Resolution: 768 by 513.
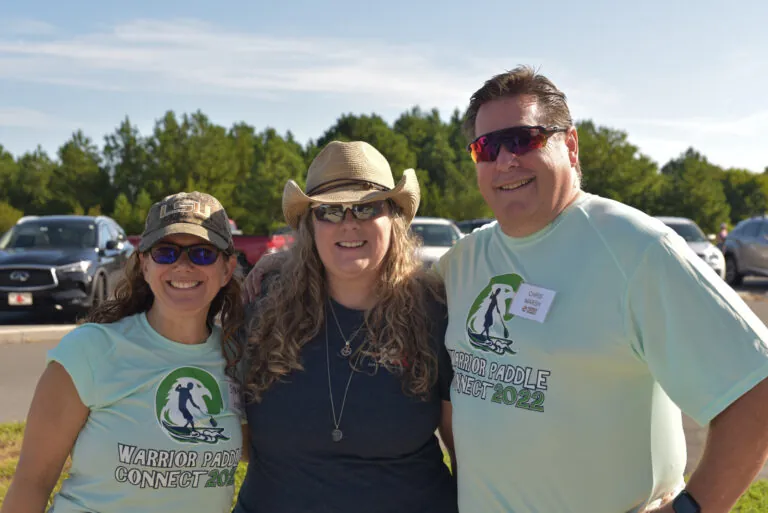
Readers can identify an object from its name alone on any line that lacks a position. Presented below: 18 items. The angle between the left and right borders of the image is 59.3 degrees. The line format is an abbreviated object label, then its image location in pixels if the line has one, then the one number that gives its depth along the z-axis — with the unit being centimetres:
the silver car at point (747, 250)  1739
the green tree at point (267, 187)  3300
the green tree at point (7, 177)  4666
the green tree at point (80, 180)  4034
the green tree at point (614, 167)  4028
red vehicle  1868
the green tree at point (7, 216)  3572
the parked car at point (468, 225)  2359
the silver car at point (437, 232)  1476
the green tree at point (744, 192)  6938
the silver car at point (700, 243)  1608
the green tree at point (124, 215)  3331
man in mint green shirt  176
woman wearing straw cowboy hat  246
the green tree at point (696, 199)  4050
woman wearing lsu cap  220
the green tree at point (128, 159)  3947
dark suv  1073
